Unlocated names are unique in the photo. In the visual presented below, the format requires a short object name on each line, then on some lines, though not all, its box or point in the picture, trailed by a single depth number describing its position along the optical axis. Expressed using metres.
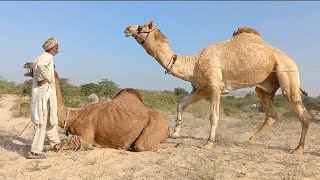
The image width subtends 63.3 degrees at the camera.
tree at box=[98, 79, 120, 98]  15.31
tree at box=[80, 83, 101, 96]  15.39
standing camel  5.00
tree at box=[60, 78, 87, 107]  11.79
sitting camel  4.42
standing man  4.17
